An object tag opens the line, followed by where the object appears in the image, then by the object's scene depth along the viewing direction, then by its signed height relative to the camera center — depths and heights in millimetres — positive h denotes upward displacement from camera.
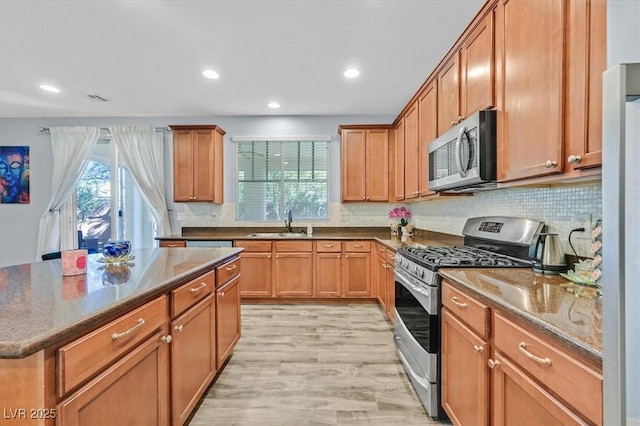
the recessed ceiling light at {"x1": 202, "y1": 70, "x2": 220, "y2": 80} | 3182 +1479
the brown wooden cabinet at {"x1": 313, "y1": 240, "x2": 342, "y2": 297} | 4098 -818
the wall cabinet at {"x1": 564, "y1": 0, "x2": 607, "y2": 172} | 1101 +512
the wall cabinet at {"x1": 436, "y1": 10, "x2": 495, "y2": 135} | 1858 +963
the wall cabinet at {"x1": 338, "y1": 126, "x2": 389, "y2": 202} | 4379 +744
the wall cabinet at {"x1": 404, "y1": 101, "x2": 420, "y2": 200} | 3299 +688
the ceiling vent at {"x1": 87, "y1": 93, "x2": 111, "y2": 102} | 3854 +1489
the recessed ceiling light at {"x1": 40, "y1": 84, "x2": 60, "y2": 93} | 3584 +1490
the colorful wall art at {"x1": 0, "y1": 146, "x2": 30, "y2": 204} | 4727 +585
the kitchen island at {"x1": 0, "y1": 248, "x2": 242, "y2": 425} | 813 -450
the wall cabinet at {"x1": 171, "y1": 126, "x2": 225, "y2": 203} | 4371 +718
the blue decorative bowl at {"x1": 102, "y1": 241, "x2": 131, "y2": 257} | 1814 -219
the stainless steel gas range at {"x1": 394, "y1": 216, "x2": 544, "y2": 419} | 1806 -427
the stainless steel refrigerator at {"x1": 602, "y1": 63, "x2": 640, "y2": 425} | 578 -50
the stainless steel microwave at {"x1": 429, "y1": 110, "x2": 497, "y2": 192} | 1836 +388
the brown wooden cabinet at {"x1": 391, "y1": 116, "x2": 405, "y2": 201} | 3898 +706
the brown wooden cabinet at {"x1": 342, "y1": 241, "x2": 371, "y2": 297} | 4094 -775
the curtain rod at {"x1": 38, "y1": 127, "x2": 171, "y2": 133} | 4703 +1294
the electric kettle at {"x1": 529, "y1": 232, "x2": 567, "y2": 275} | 1569 -222
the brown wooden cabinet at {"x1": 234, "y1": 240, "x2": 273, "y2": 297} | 4074 -752
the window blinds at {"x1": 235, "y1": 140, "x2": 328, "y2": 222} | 4766 +506
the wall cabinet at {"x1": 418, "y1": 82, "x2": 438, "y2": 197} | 2787 +833
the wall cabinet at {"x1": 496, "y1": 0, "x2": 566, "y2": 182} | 1315 +617
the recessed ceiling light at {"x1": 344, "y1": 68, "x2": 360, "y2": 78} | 3164 +1490
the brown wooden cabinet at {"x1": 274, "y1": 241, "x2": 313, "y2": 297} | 4090 -751
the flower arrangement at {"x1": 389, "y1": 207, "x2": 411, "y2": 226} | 4062 -8
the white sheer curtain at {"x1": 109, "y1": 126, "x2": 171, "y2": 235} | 4664 +797
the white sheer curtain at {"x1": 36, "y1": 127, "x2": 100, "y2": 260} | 4676 +778
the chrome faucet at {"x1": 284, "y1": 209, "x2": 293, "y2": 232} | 4609 -121
